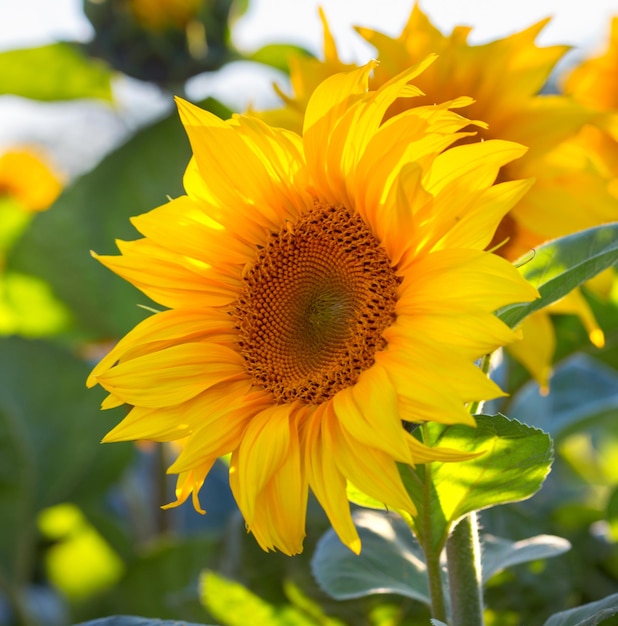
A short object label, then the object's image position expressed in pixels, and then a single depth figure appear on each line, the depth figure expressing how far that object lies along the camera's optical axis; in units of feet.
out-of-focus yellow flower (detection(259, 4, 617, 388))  2.83
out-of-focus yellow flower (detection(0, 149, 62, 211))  5.79
